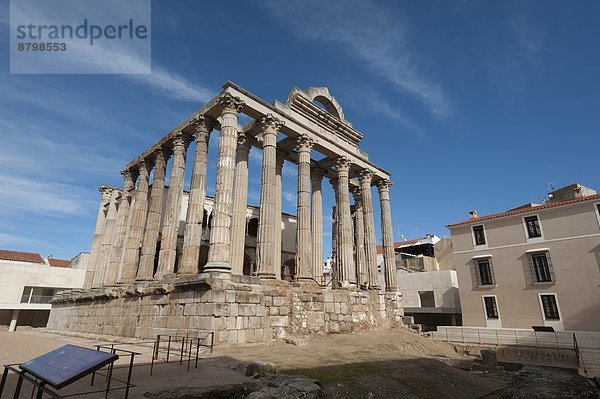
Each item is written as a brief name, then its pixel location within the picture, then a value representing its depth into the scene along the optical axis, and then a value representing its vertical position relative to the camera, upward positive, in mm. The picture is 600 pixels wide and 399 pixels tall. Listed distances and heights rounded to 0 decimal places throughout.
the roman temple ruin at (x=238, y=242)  12797 +3342
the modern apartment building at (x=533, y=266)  20156 +2778
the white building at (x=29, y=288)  32281 +1553
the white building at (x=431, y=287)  28812 +1832
